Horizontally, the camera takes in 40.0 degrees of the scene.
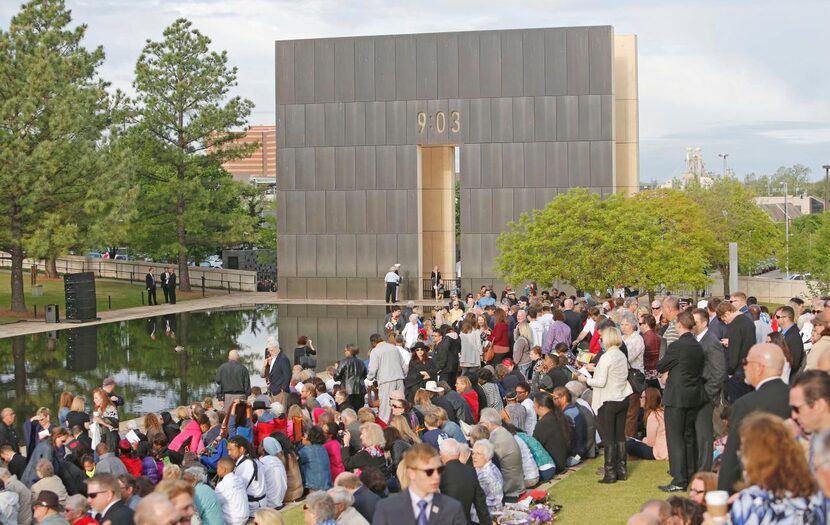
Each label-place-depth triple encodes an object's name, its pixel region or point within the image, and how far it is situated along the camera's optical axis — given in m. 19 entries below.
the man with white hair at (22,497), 10.84
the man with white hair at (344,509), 8.94
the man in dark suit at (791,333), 12.95
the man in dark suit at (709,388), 11.29
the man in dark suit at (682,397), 10.96
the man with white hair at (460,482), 8.58
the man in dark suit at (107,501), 8.53
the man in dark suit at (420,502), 6.57
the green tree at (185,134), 50.69
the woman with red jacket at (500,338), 19.08
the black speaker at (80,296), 37.72
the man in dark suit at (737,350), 12.22
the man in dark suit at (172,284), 46.39
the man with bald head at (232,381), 16.77
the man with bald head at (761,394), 7.01
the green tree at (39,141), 38.00
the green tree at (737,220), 57.00
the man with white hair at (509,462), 11.67
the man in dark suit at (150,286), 45.34
